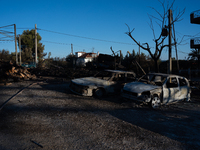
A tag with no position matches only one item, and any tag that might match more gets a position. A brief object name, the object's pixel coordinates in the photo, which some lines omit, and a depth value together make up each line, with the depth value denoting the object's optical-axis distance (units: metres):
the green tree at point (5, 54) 43.28
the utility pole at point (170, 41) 12.03
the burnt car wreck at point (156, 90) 7.12
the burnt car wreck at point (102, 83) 8.40
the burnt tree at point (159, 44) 12.89
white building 55.97
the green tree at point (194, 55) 25.96
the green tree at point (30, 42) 48.91
